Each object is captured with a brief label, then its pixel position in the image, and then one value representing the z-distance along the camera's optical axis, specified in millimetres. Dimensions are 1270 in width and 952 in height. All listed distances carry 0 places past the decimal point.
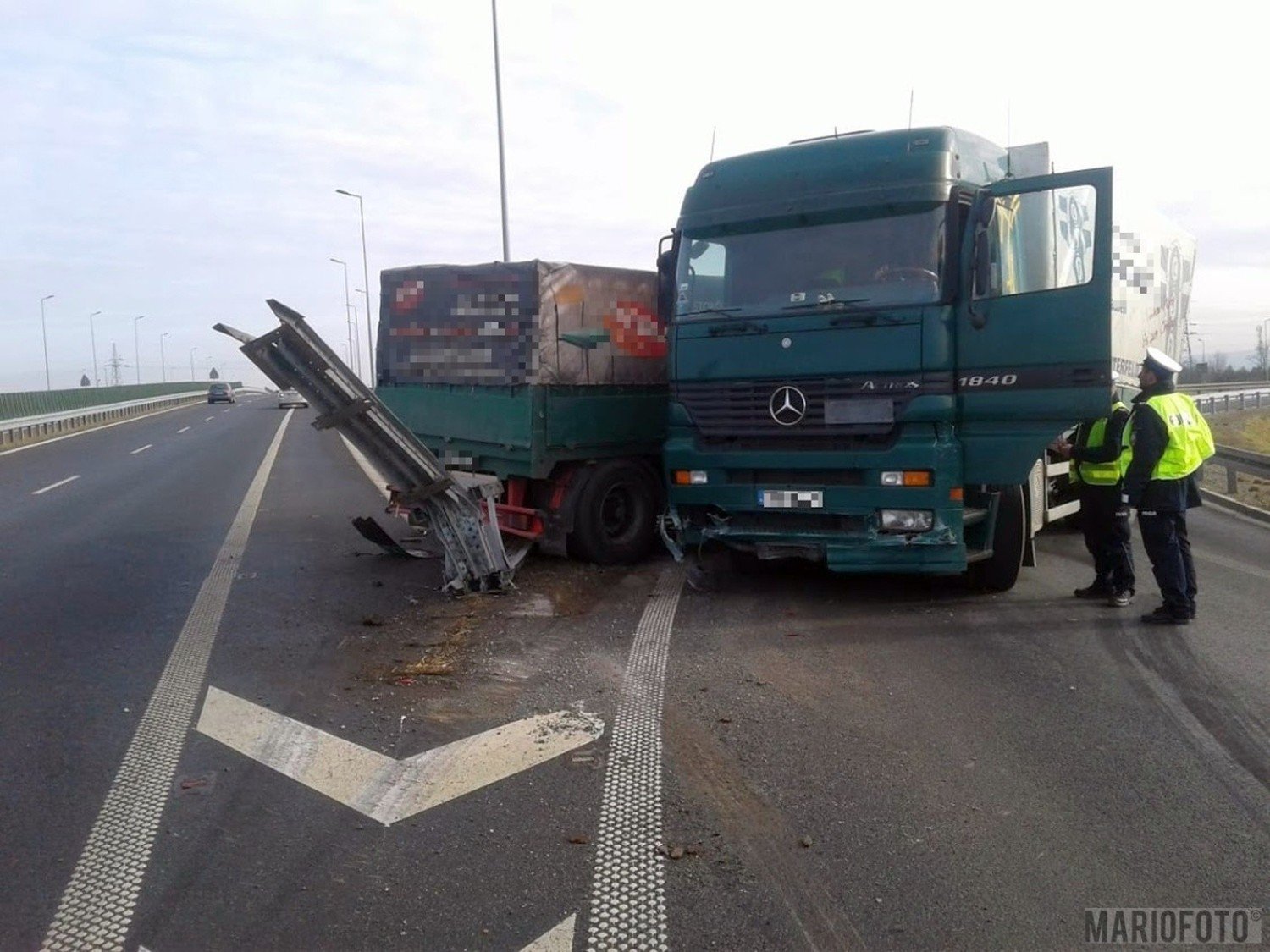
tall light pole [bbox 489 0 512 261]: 22953
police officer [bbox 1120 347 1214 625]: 7320
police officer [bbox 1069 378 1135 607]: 7793
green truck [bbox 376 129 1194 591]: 7375
